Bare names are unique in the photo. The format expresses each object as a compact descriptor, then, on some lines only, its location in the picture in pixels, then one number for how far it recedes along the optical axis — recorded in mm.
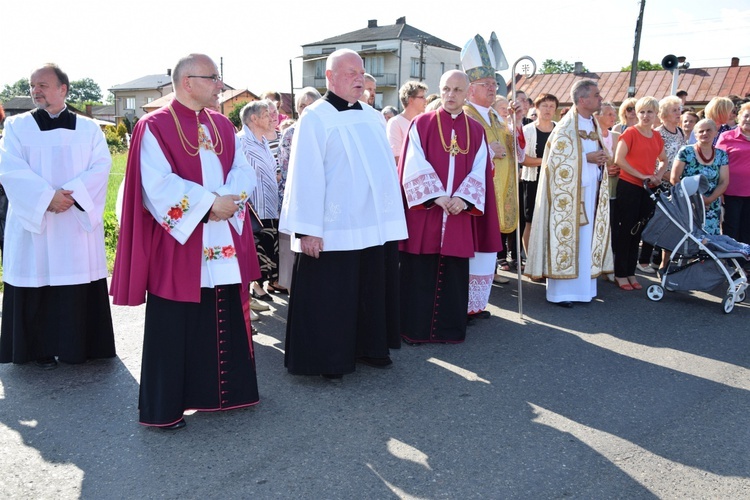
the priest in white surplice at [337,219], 4250
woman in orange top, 7066
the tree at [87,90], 153625
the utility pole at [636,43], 21391
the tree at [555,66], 103506
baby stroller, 6395
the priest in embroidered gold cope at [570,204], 6430
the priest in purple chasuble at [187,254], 3566
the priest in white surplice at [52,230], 4316
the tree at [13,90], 148125
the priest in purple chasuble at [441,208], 5234
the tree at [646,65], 87438
